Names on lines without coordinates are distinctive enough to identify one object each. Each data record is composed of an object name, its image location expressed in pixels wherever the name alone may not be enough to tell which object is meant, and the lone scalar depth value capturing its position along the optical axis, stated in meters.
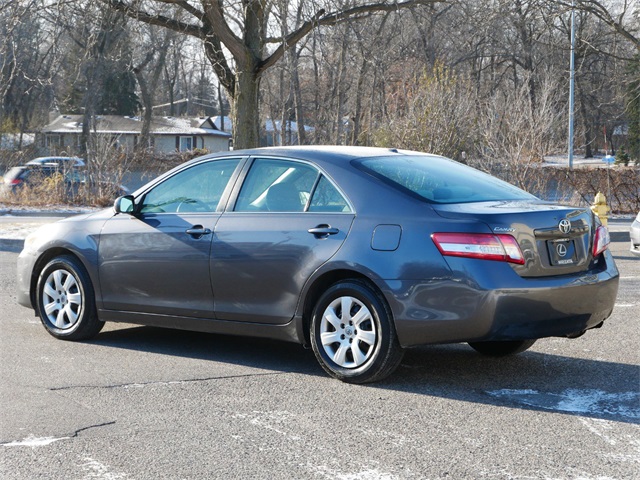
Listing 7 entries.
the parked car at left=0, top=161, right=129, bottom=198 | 27.50
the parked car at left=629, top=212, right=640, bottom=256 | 12.79
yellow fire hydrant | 16.19
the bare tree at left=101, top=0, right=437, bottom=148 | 19.97
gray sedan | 5.95
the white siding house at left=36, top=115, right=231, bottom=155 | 81.75
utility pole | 44.88
